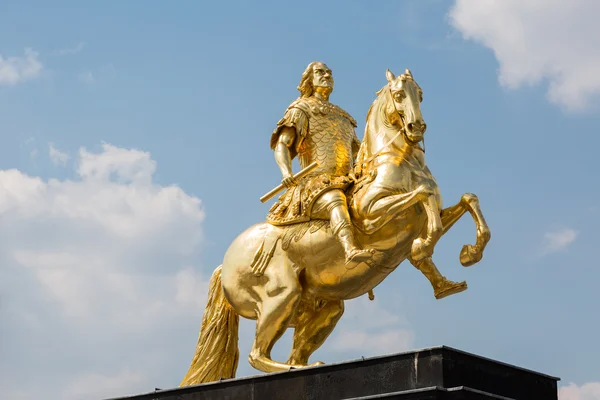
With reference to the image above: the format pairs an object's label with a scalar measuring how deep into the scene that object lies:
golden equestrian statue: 13.82
